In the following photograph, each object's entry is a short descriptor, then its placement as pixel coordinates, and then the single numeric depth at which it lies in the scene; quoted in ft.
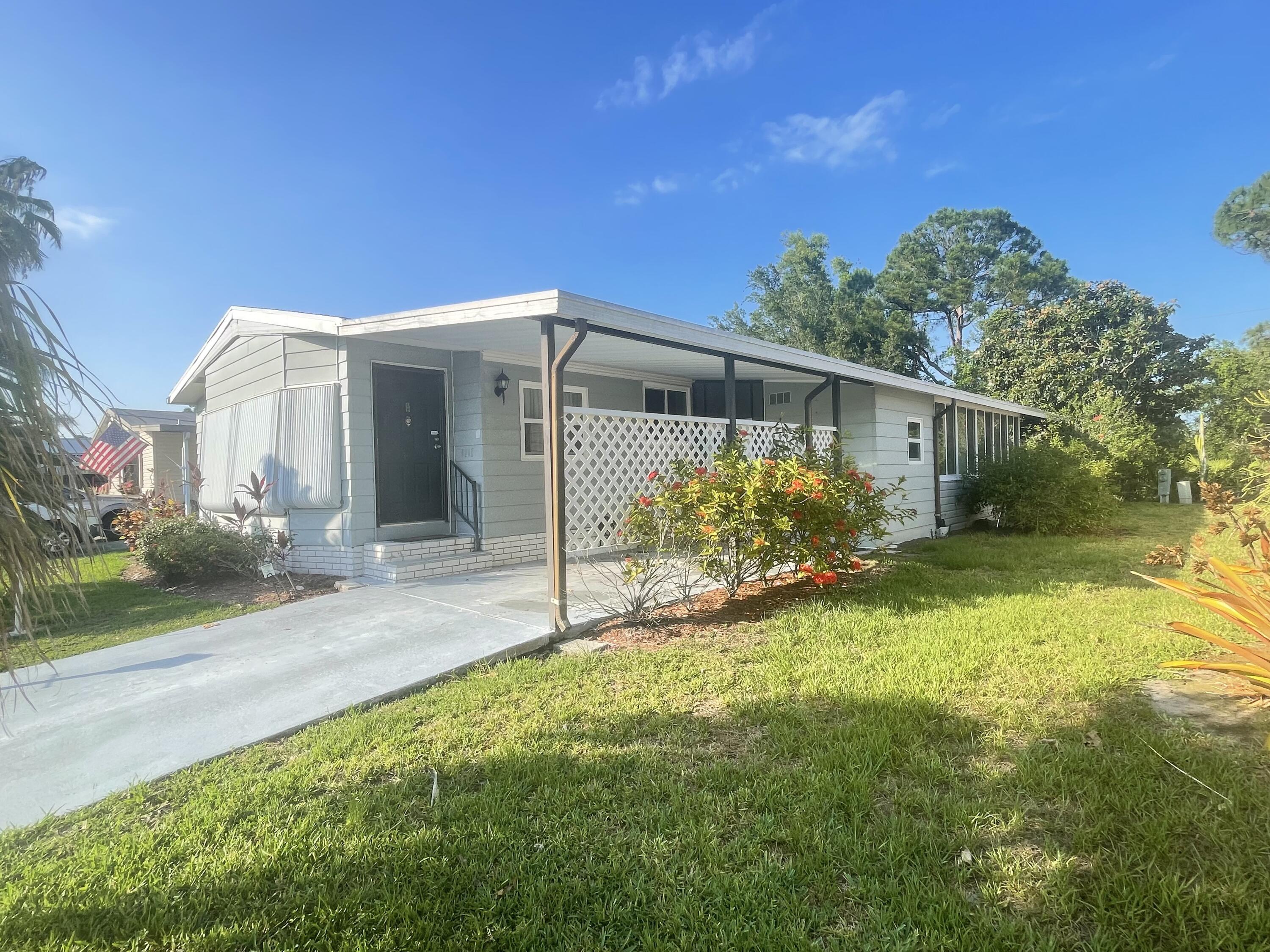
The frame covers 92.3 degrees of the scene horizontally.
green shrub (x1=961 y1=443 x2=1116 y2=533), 34.32
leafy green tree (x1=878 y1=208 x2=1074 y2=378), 88.48
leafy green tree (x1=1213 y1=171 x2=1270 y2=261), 59.11
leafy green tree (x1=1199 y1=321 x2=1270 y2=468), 50.80
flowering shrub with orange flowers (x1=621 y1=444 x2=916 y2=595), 16.85
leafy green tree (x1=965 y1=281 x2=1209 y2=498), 55.42
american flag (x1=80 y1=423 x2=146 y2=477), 38.68
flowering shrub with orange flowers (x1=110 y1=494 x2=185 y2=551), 28.27
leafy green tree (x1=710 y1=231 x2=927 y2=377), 84.07
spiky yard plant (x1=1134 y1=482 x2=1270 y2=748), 9.37
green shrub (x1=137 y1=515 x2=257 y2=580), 23.61
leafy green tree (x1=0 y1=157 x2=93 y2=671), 5.20
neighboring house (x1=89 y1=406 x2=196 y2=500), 44.14
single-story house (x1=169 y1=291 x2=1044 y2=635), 18.97
